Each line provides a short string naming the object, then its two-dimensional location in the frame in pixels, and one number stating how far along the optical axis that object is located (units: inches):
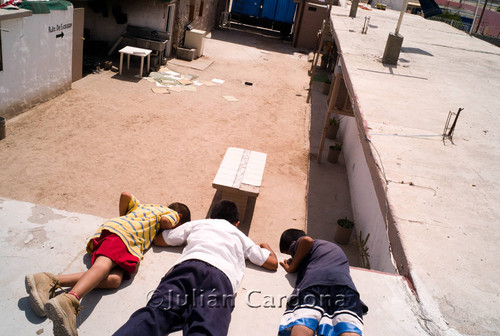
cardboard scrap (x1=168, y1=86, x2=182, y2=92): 511.5
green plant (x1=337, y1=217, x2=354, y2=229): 271.1
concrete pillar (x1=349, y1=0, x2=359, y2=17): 611.5
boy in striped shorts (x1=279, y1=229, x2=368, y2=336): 120.0
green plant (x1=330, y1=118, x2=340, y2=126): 449.5
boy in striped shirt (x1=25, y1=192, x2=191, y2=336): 111.7
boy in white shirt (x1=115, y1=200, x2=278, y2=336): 116.9
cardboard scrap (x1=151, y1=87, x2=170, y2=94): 496.1
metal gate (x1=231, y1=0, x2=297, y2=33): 1019.3
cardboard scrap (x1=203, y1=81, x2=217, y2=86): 561.5
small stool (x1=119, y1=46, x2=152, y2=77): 521.1
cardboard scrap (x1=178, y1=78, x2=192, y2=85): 546.0
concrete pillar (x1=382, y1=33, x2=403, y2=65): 340.6
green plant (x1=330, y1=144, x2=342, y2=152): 390.3
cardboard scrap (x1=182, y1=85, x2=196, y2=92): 523.4
